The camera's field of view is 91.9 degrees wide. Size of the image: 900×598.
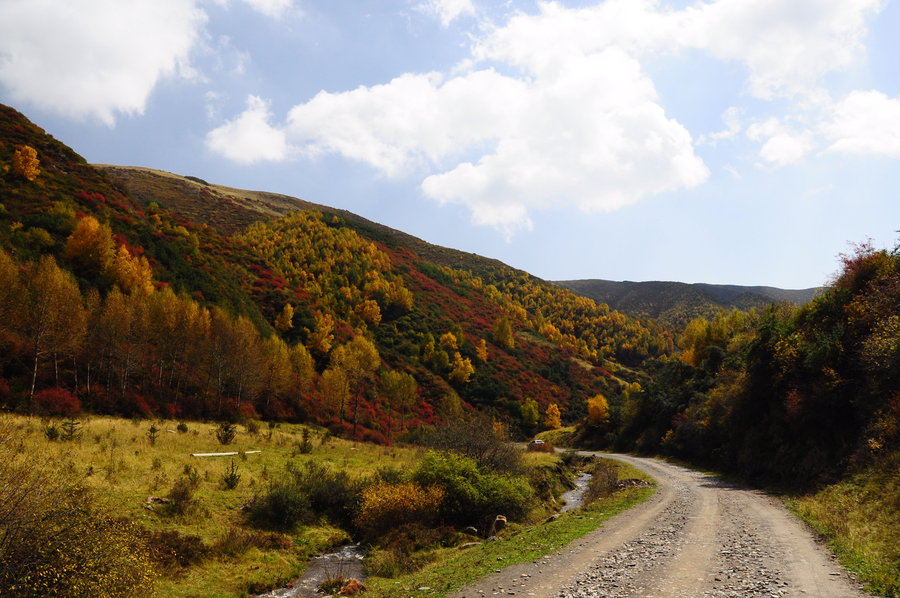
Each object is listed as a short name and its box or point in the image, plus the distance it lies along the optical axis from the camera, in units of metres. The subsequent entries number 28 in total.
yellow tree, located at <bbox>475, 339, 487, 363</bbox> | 106.88
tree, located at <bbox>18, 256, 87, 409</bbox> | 37.69
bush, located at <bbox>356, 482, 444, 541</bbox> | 19.80
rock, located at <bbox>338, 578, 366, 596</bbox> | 12.95
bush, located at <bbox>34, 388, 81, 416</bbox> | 34.41
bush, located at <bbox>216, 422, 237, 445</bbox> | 32.25
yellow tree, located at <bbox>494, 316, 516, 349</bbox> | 122.50
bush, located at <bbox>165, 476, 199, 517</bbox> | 17.12
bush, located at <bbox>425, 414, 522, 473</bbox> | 25.22
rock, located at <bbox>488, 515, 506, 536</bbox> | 19.72
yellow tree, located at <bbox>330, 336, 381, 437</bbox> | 63.41
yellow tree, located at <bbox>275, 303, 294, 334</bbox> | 77.06
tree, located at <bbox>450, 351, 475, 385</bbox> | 95.75
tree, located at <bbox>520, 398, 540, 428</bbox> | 91.06
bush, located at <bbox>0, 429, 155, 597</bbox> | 7.52
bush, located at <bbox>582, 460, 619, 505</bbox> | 27.63
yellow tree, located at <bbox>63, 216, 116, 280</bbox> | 50.28
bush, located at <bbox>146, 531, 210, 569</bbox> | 13.67
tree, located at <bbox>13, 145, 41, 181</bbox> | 57.38
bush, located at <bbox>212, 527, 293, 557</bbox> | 15.58
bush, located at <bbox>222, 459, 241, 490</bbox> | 21.22
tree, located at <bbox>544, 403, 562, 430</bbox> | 95.11
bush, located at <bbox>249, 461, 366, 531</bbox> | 19.20
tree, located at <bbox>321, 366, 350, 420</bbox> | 62.12
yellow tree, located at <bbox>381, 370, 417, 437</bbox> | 69.19
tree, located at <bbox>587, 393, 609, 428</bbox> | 74.00
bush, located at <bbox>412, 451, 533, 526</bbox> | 20.75
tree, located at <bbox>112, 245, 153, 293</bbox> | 53.12
